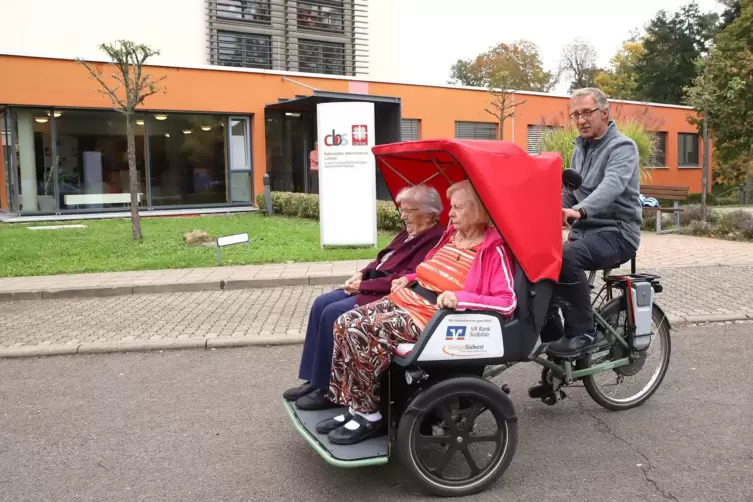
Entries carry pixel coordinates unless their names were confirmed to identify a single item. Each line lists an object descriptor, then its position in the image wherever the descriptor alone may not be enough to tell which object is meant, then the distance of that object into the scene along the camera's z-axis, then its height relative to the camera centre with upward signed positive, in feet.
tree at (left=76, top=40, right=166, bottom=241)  46.09 +6.07
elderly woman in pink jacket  11.21 -2.27
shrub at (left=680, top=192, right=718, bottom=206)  91.33 -2.89
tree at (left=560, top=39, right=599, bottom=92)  205.60 +36.27
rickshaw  10.84 -2.86
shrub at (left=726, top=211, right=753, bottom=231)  46.52 -2.87
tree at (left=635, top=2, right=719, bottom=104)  163.42 +31.80
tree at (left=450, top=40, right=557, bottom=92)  189.88 +32.97
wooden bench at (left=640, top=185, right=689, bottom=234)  51.20 -1.26
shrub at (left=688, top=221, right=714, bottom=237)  48.88 -3.58
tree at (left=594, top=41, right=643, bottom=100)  179.52 +29.73
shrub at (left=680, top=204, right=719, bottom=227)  51.60 -2.83
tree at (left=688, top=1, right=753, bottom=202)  69.46 +9.44
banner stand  41.50 +0.06
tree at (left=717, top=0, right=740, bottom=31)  144.56 +36.62
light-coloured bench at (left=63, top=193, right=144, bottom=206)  67.46 -1.47
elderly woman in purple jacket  12.58 -2.10
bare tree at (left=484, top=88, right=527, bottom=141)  85.41 +10.76
